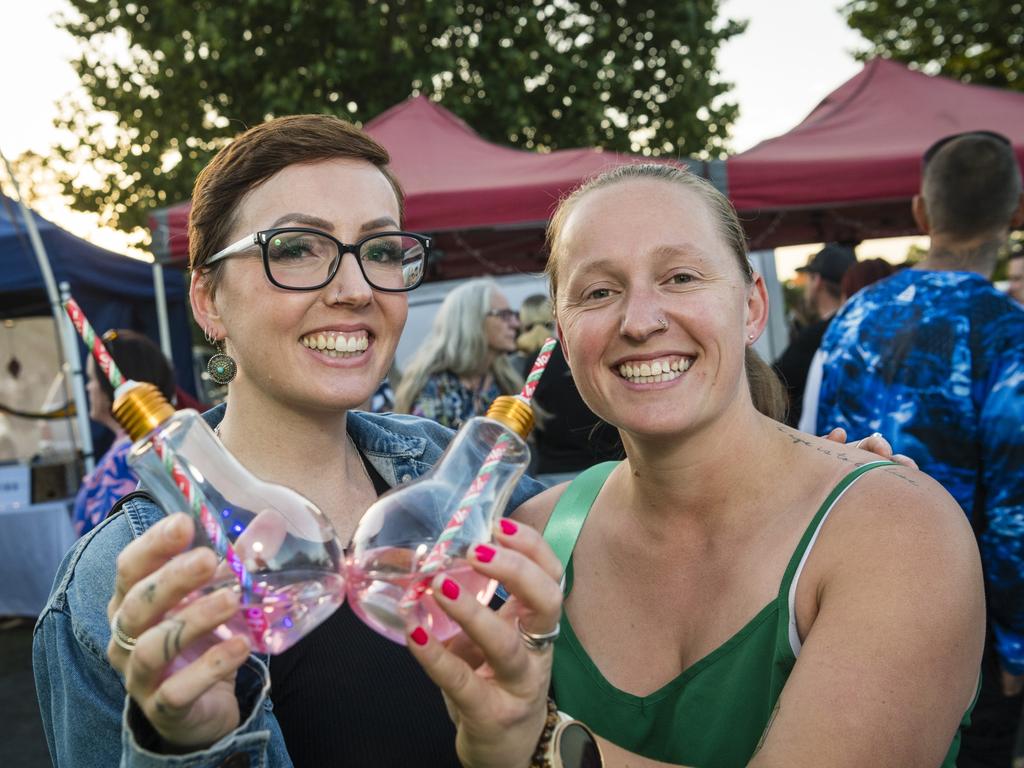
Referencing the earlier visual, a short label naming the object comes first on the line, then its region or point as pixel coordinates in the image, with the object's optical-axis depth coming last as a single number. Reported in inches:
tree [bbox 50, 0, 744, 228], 508.1
